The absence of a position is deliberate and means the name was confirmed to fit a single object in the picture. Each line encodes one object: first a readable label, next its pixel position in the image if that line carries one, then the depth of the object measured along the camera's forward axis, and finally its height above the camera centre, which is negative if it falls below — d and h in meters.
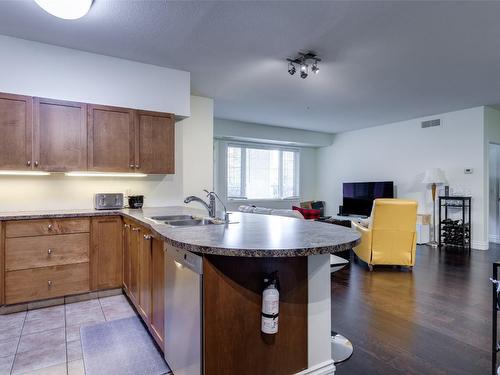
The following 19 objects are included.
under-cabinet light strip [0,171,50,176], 3.08 +0.14
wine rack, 5.71 -0.69
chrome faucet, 2.57 -0.17
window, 7.54 +0.38
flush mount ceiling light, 2.23 +1.35
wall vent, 6.18 +1.31
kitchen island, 1.46 -0.57
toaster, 3.47 -0.17
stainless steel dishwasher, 1.50 -0.68
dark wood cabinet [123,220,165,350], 2.06 -0.71
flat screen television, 7.00 -0.20
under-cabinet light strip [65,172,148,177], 3.44 +0.14
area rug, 2.00 -1.20
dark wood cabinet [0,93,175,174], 2.96 +0.53
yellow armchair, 4.21 -0.66
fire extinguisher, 1.51 -0.61
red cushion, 5.88 -0.54
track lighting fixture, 3.39 +1.45
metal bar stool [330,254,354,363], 2.12 -1.17
